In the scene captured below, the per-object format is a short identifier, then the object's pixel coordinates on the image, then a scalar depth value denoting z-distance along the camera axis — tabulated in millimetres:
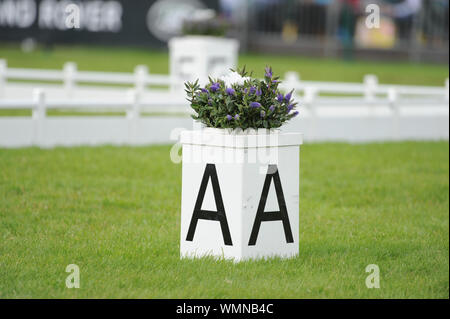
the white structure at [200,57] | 38406
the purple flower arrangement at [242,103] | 13461
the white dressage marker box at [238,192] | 13297
